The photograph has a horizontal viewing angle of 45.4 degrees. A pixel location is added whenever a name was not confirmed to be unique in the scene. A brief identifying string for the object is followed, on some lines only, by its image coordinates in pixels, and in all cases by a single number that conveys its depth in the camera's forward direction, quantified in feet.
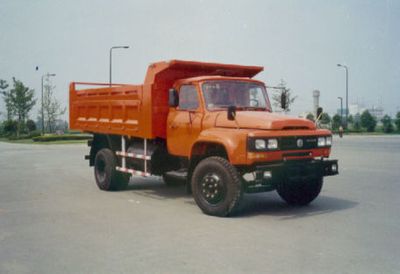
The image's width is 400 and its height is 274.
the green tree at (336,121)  242.37
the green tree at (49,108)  197.72
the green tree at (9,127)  193.13
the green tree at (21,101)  197.77
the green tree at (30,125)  215.43
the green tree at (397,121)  233.43
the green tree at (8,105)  201.94
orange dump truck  24.93
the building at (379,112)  528.95
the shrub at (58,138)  139.54
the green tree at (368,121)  239.71
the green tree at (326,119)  236.02
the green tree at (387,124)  230.68
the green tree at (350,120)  276.37
